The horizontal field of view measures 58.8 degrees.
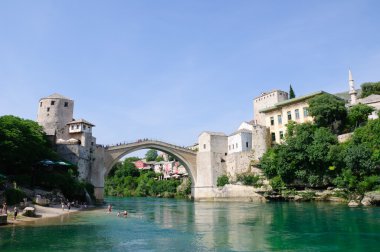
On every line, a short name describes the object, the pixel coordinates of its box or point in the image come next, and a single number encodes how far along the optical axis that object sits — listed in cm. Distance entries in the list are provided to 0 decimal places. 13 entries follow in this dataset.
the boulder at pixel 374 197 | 2794
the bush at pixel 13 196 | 2242
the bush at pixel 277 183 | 3759
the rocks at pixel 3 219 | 1715
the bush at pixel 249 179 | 4262
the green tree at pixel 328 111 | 3812
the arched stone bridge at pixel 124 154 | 4069
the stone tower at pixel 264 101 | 5509
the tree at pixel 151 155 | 11031
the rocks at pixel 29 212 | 2067
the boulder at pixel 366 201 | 2820
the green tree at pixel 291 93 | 5797
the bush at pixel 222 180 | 4815
